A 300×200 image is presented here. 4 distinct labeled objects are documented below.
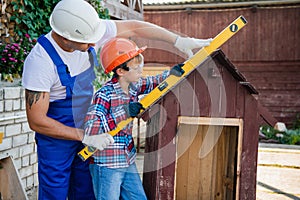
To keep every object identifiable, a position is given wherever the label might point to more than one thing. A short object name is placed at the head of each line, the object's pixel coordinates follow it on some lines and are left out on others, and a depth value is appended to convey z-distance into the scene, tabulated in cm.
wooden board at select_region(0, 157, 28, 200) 300
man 205
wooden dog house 225
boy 216
